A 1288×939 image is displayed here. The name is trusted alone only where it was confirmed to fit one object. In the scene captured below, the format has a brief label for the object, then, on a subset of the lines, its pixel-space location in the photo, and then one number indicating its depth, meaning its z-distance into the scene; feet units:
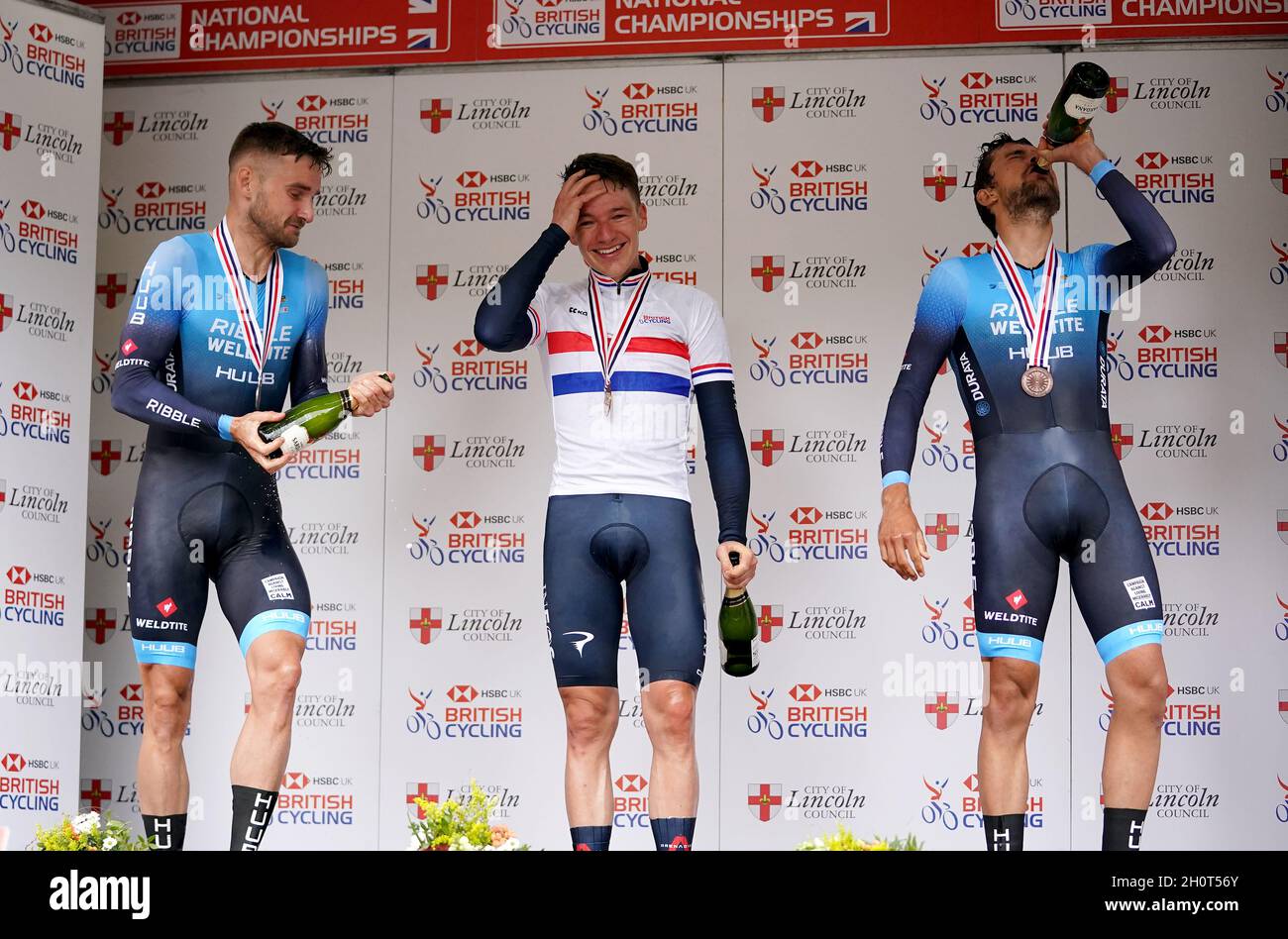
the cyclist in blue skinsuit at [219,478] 28.66
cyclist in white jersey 28.30
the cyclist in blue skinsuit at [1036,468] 28.25
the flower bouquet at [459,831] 26.35
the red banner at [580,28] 37.55
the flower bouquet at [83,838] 27.20
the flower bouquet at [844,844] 23.49
